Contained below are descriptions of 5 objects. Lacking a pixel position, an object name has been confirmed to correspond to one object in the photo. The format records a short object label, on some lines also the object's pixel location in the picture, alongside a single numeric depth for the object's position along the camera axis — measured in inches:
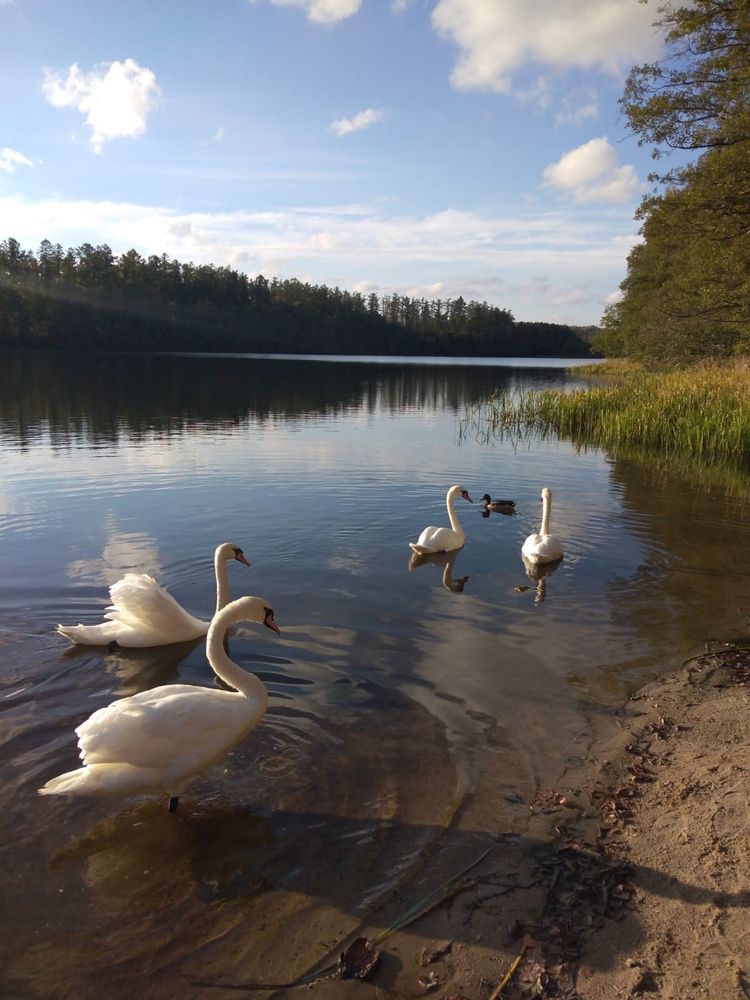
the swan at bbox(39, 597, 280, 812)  213.5
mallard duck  666.2
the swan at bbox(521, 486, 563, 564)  478.0
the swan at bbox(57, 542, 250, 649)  335.9
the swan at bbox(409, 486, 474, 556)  503.9
